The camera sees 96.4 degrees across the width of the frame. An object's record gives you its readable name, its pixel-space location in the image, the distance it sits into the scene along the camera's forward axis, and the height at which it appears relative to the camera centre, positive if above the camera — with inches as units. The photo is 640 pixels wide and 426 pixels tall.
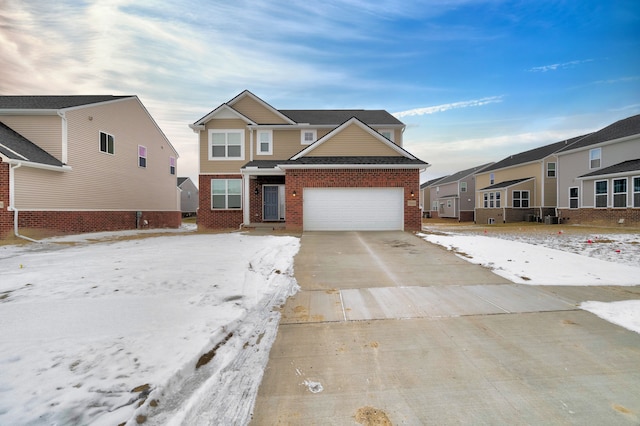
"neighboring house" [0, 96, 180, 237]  503.8 +100.3
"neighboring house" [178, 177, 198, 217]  1770.4 +90.8
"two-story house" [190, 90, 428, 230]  562.6 +85.0
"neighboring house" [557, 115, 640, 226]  733.3 +90.1
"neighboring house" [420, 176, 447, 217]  1897.1 +80.7
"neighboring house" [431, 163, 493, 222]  1513.3 +79.5
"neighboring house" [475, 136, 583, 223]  1037.8 +76.6
